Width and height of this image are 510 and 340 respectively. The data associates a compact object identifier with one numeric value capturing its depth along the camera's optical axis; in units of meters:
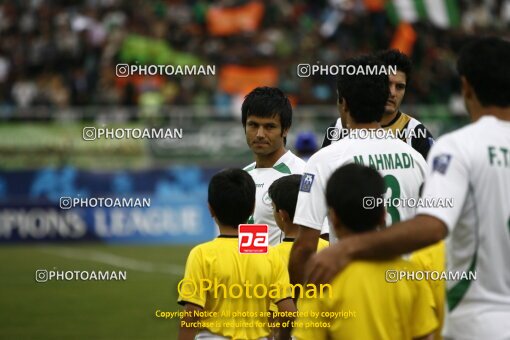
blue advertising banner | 37.37
